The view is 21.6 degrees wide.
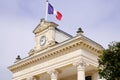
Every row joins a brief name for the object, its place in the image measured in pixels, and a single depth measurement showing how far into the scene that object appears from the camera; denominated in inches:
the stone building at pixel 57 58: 1291.5
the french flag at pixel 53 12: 1574.8
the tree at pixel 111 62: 887.7
